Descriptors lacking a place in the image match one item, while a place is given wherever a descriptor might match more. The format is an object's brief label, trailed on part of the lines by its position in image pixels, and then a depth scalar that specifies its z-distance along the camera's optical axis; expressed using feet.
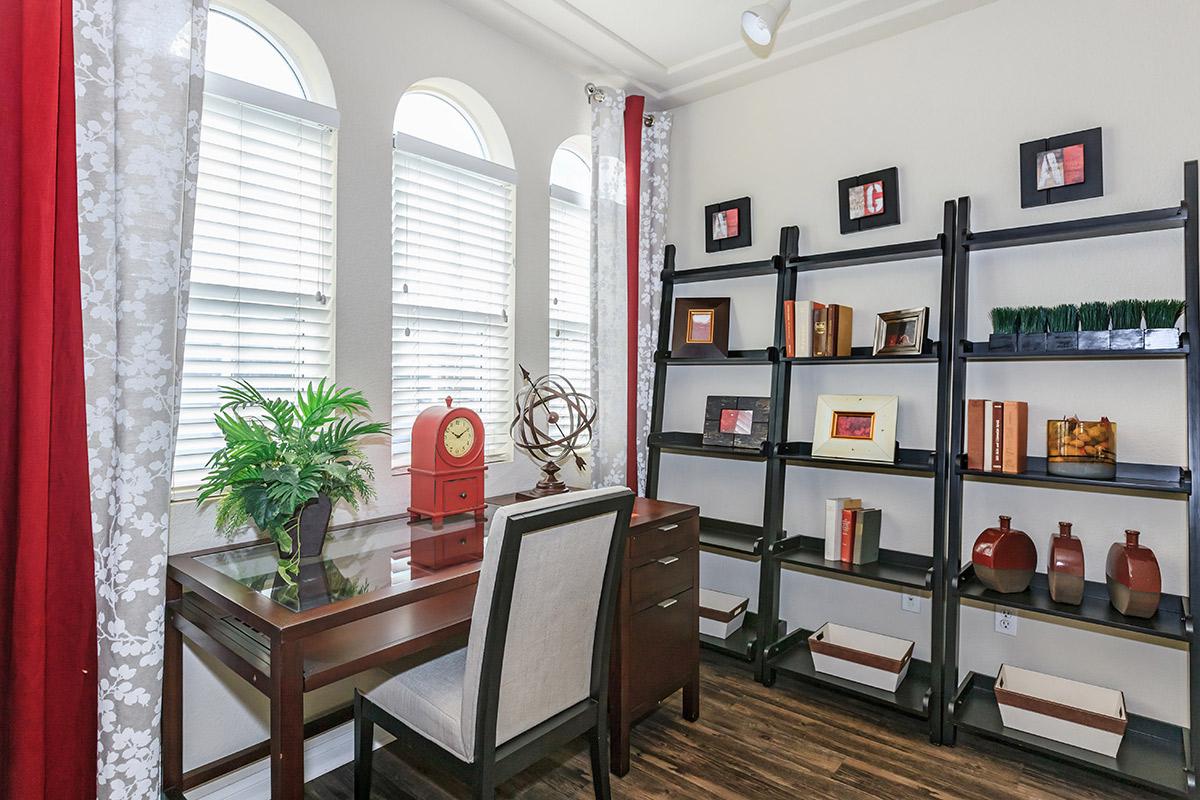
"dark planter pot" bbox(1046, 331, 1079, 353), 7.15
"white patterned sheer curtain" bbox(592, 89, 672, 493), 10.27
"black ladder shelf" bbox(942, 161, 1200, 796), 6.42
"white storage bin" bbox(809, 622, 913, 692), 8.24
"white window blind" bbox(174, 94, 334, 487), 6.36
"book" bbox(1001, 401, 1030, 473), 7.44
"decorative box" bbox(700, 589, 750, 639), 9.83
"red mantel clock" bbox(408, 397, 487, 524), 7.16
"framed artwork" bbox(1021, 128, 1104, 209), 7.61
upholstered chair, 4.86
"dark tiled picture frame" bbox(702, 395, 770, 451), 9.88
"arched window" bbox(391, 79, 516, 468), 8.13
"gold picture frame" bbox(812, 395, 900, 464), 8.60
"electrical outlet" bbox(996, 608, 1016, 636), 8.23
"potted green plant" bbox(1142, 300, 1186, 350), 6.63
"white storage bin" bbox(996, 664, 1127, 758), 6.81
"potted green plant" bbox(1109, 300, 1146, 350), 6.83
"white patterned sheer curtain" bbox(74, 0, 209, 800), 4.92
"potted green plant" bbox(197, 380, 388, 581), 5.39
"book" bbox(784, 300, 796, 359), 9.32
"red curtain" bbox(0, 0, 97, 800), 4.58
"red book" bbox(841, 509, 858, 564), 8.71
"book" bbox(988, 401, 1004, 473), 7.55
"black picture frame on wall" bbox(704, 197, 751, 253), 10.66
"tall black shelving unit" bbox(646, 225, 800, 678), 9.19
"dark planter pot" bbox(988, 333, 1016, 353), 7.53
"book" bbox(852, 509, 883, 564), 8.70
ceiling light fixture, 7.38
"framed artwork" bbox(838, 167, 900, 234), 9.11
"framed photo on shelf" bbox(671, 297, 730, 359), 10.48
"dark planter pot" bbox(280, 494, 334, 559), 5.65
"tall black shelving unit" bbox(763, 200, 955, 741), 7.84
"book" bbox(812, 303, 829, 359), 9.04
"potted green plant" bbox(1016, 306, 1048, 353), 7.36
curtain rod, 10.16
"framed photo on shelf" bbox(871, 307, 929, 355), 8.34
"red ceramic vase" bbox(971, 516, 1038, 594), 7.47
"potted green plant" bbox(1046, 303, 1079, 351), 7.18
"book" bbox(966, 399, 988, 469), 7.72
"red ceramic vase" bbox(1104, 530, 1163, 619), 6.63
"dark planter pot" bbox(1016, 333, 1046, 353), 7.33
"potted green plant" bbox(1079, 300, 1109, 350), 7.01
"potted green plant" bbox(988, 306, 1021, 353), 7.57
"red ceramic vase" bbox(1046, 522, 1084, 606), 7.08
